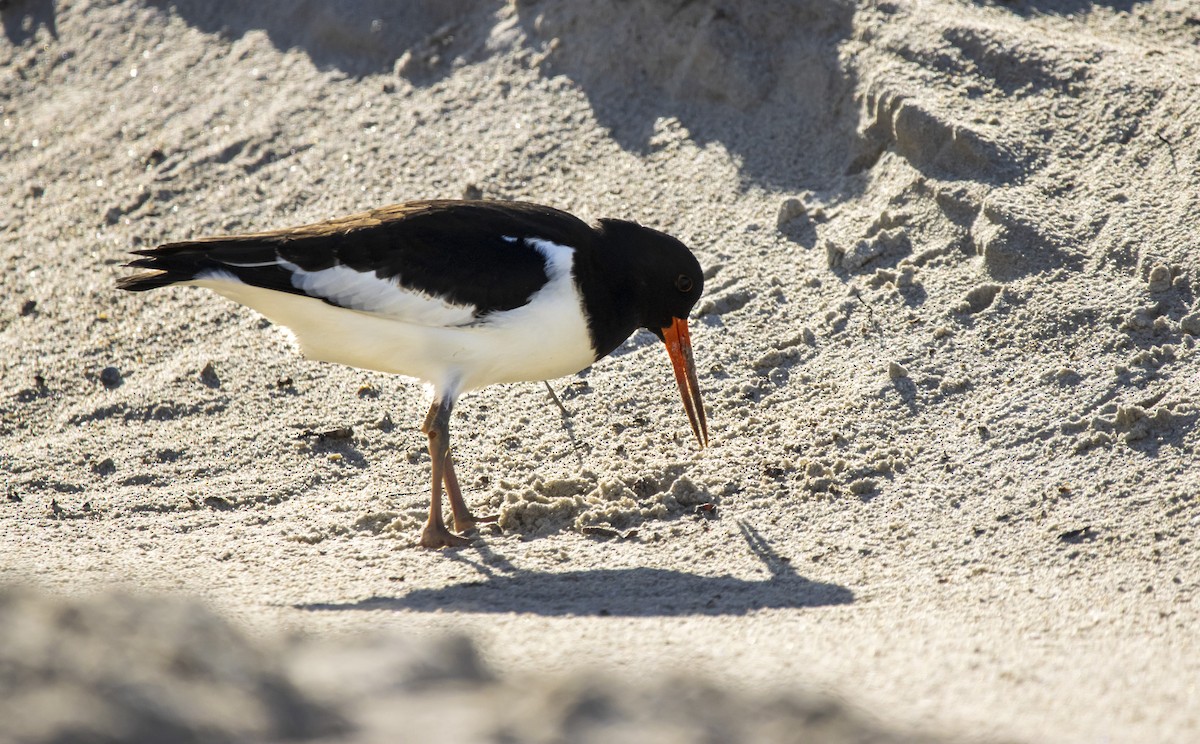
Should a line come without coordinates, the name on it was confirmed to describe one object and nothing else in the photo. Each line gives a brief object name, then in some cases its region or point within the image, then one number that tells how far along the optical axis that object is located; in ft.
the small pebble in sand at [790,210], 48.75
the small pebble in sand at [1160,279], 39.34
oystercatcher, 38.60
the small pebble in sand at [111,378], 49.06
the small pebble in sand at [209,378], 48.16
